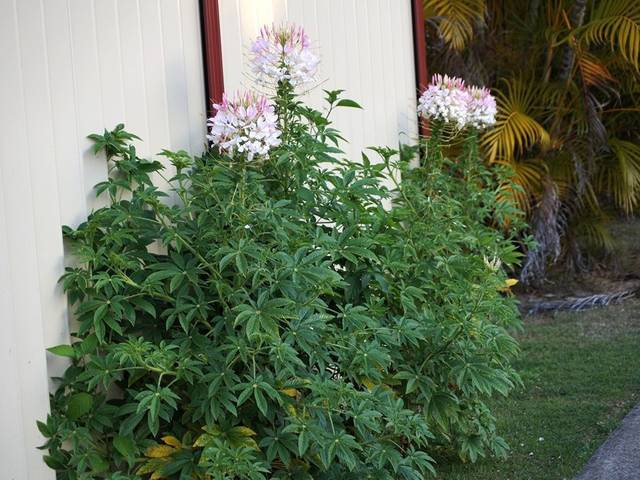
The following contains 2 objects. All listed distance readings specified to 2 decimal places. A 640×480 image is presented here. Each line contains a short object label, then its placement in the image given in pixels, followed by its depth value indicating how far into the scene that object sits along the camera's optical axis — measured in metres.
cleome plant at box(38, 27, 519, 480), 3.43
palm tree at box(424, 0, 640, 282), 7.82
